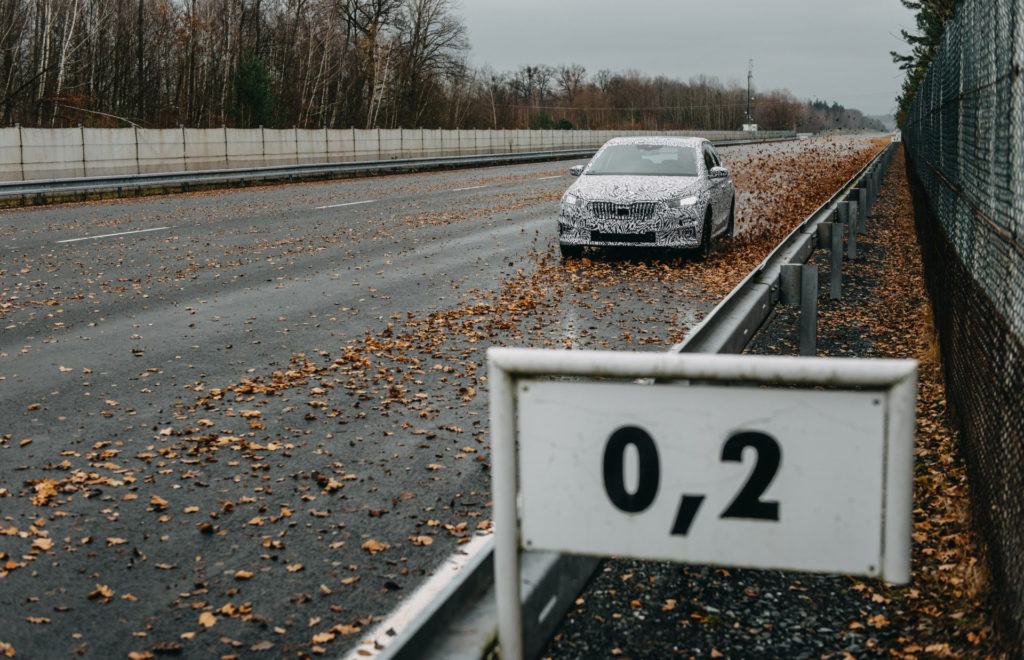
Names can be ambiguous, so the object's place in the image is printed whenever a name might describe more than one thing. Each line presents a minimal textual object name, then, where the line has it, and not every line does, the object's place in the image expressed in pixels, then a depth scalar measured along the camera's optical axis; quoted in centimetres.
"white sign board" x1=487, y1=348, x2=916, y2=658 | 225
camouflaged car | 1405
